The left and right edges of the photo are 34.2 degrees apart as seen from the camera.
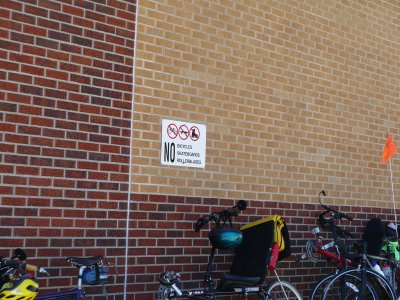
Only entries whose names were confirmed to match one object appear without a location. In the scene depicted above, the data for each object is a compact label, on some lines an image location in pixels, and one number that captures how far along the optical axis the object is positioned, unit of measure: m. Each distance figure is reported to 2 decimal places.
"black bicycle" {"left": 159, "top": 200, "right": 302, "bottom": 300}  6.05
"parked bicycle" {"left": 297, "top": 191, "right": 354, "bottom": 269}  7.59
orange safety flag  8.86
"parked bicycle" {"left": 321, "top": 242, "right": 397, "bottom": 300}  7.14
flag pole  9.16
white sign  6.53
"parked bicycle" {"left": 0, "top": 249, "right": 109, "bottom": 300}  4.55
